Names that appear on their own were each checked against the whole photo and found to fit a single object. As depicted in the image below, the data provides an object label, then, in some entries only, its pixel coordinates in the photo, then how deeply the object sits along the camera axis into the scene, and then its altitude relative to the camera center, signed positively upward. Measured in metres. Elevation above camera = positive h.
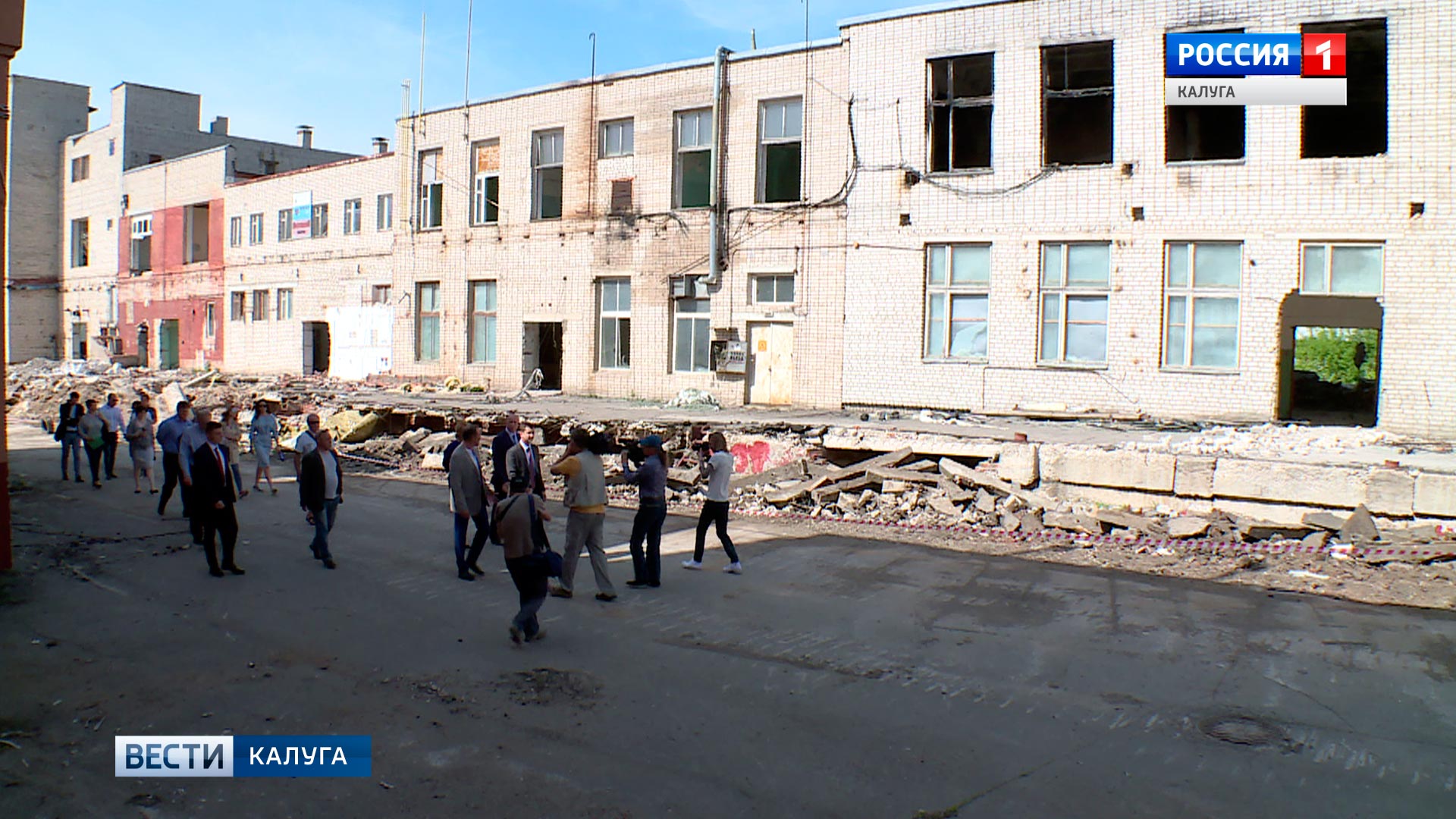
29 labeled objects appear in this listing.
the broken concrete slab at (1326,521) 11.20 -1.46
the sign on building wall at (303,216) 31.64 +5.77
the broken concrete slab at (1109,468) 12.59 -0.98
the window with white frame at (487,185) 25.12 +5.49
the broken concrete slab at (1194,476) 12.26 -1.03
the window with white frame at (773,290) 20.33 +2.24
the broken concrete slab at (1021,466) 13.48 -1.02
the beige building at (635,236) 19.89 +3.74
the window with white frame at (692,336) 21.61 +1.28
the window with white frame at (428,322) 26.81 +1.88
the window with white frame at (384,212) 28.80 +5.39
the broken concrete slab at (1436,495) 10.73 -1.08
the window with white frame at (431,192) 26.62 +5.58
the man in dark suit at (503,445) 10.23 -0.64
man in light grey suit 9.73 -1.14
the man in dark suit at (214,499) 9.60 -1.19
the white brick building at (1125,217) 14.96 +3.19
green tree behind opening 37.03 +1.92
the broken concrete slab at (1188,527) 11.63 -1.62
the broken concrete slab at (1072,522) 12.20 -1.67
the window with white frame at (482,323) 25.42 +1.78
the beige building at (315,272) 28.80 +3.80
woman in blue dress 15.76 -0.85
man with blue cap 9.41 -1.32
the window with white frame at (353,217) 29.70 +5.39
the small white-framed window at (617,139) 22.84 +6.18
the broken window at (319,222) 31.05 +5.45
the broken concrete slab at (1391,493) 10.98 -1.09
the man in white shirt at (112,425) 16.19 -0.76
